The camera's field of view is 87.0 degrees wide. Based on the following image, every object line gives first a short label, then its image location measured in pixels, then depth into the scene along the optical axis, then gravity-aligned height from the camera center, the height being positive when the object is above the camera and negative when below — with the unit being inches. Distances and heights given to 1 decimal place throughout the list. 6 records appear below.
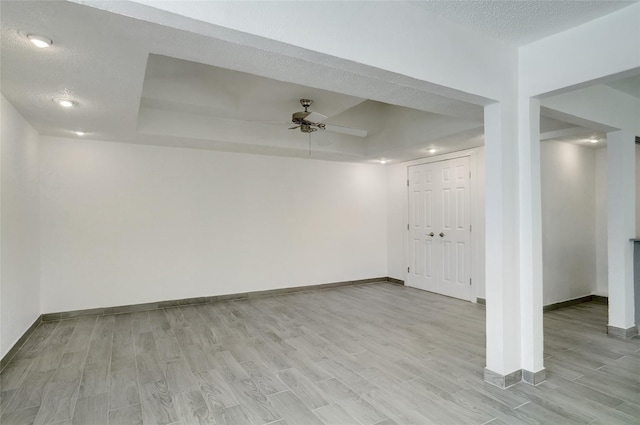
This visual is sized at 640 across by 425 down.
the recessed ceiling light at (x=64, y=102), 119.2 +41.1
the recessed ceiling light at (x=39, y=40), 77.8 +41.5
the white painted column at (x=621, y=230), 145.3 -9.7
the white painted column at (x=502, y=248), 102.4 -11.8
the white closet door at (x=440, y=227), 214.4 -11.7
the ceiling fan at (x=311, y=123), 143.9 +40.4
